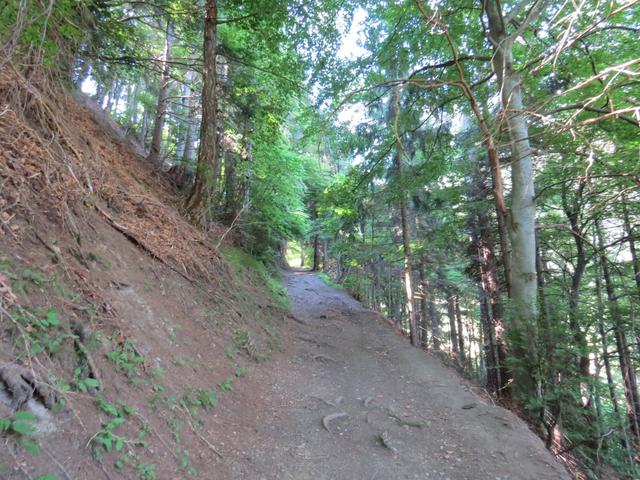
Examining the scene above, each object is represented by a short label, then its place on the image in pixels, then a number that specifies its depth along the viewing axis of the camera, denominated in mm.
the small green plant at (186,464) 3135
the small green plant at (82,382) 2711
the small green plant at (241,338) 6281
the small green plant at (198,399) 3928
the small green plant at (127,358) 3300
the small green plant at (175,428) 3335
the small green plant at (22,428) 1973
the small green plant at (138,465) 2627
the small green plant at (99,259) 4031
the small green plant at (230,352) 5703
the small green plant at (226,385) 4819
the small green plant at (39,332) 2445
